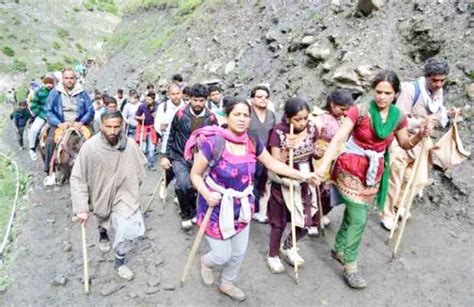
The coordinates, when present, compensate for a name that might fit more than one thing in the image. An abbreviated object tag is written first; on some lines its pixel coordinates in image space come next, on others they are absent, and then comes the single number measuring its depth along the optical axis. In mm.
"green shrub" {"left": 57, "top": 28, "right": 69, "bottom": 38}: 38806
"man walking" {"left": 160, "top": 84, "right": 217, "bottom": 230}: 6133
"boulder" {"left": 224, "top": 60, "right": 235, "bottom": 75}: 14123
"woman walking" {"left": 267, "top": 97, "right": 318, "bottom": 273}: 4805
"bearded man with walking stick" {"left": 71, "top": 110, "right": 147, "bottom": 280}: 4859
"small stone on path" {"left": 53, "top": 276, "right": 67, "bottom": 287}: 5430
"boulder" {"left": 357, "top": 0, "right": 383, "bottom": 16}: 10516
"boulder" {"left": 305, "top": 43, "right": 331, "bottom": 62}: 10719
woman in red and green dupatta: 4469
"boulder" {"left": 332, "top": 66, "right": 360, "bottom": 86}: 9137
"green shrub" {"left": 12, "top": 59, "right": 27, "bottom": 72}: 31256
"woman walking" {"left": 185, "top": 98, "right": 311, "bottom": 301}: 4211
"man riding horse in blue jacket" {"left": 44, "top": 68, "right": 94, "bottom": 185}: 8070
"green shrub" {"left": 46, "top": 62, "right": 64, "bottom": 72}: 33031
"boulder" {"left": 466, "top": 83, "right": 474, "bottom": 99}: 7480
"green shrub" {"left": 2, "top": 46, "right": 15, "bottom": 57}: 32456
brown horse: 7727
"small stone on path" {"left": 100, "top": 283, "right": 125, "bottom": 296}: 5148
